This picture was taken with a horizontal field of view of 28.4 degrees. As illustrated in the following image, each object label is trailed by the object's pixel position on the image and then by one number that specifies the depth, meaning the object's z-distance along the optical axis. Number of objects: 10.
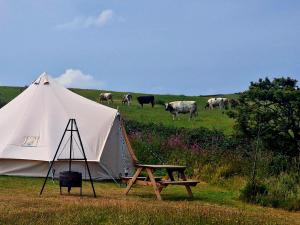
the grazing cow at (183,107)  43.06
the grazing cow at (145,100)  51.56
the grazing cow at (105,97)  54.37
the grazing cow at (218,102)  51.22
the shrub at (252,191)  15.10
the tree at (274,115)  17.20
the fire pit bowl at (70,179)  14.62
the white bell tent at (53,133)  18.70
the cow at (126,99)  52.74
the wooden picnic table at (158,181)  14.79
